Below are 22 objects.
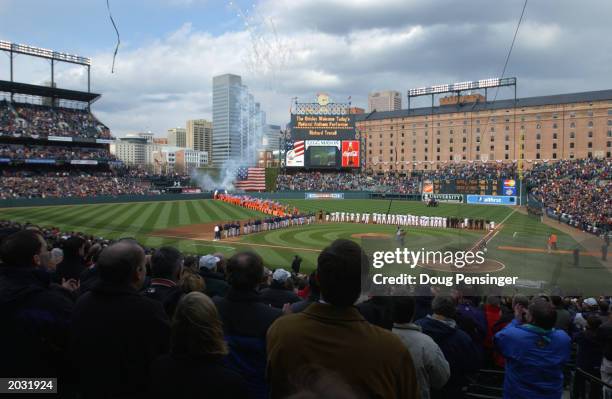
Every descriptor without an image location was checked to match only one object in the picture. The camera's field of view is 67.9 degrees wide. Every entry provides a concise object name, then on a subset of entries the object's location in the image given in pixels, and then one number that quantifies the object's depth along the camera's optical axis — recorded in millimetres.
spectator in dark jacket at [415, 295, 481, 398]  4469
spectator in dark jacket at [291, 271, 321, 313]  4617
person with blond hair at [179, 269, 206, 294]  4875
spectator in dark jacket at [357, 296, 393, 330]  4543
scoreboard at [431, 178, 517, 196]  56250
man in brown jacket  2389
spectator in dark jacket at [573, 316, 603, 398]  6445
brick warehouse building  96375
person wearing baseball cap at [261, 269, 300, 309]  5926
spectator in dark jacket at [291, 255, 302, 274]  18172
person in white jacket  3613
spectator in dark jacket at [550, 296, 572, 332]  7462
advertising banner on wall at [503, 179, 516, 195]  55500
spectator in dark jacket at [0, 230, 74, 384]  3590
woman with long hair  2635
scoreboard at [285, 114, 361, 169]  82500
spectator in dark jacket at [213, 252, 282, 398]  3641
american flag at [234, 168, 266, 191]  74812
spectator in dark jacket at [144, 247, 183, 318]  4461
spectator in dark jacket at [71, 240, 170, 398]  3197
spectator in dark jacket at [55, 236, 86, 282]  6531
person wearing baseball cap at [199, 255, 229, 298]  6148
